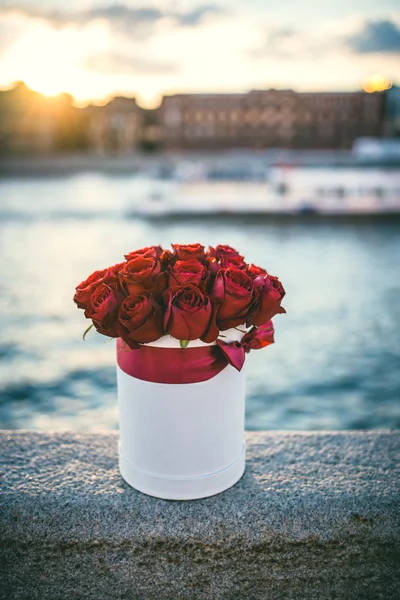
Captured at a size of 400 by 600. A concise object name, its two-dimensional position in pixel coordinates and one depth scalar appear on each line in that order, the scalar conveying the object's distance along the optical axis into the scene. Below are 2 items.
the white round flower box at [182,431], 1.51
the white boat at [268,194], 17.67
